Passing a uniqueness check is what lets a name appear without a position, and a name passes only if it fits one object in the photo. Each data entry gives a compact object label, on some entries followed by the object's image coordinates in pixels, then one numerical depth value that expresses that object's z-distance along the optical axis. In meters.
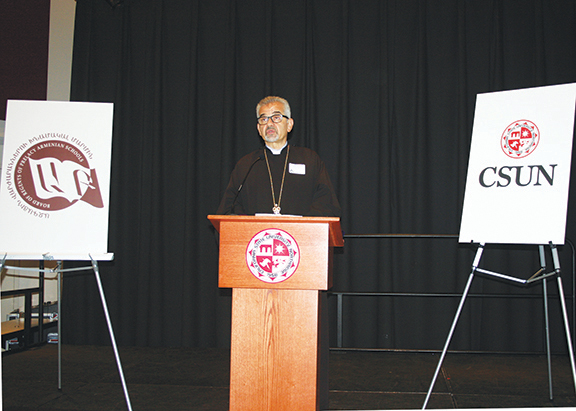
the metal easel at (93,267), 1.86
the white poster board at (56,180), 2.04
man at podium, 2.23
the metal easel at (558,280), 1.84
